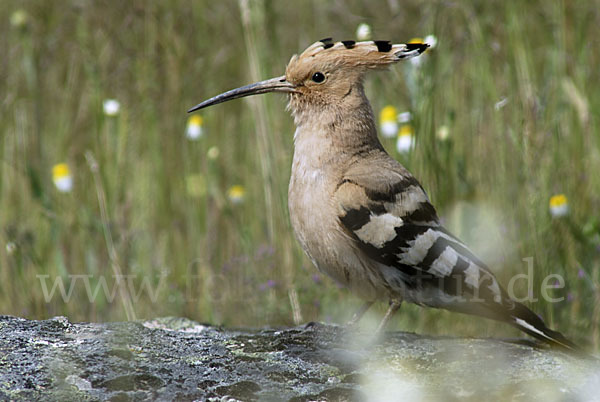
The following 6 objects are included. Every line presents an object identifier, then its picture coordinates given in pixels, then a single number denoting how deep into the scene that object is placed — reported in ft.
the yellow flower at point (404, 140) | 22.67
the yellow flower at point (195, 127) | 25.67
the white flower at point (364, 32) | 22.44
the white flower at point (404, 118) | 23.46
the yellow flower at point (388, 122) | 23.85
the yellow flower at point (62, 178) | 23.45
